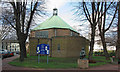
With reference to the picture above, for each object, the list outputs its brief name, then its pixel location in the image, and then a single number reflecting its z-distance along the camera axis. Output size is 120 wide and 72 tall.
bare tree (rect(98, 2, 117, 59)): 22.87
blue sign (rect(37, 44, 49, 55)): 16.37
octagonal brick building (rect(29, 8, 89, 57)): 28.39
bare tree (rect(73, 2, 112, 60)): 18.58
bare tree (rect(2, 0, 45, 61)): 17.66
